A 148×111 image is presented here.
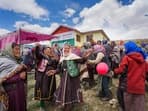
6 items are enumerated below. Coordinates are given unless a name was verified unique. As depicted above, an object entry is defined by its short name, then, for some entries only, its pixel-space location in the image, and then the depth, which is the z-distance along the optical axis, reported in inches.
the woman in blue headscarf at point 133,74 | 71.9
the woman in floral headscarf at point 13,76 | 63.7
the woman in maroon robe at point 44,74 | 93.7
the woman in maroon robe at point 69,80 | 81.9
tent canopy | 128.0
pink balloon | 84.4
